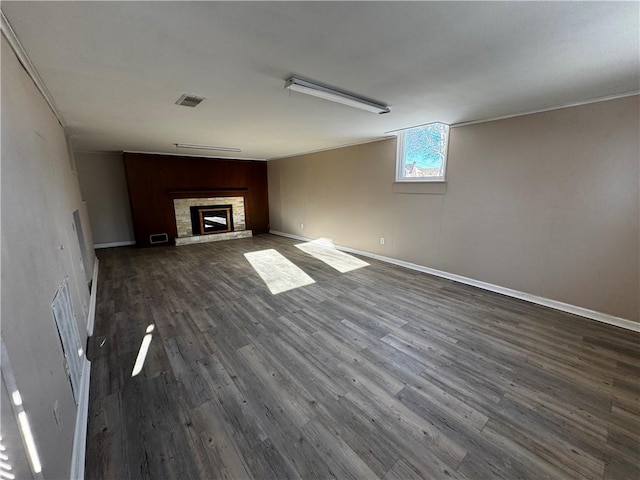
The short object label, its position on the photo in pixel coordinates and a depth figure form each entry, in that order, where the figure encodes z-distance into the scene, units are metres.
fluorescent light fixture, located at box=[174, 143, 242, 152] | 5.23
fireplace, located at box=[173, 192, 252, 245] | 6.88
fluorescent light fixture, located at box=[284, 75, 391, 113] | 2.24
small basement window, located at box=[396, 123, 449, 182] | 4.15
